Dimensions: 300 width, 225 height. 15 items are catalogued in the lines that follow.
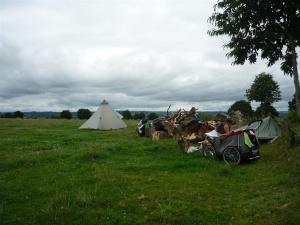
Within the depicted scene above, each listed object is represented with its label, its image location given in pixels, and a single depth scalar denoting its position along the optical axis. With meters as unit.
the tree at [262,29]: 13.53
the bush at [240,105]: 36.75
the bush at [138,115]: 43.43
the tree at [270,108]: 24.39
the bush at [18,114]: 45.59
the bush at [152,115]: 32.44
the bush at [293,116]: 17.20
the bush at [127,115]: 43.60
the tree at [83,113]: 43.67
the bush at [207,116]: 21.43
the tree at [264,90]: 33.78
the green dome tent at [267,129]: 13.08
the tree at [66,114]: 44.43
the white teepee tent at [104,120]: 23.44
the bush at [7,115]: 45.82
